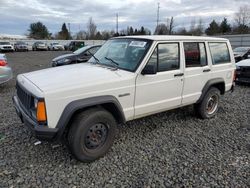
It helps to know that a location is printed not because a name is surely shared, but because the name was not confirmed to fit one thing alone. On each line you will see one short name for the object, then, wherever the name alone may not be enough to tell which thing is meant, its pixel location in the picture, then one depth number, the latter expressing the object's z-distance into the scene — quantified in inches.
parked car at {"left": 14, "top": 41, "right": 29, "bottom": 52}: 1341.0
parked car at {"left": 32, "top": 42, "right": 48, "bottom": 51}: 1441.9
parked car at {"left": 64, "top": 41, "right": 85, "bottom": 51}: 1148.6
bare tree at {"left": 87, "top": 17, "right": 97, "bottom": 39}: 3110.0
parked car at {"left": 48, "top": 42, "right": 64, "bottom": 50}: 1503.0
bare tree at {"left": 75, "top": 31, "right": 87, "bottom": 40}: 3014.3
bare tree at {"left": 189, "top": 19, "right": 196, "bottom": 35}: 2688.2
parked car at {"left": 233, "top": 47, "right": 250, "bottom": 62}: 528.9
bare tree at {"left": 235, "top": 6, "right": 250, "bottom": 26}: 2485.5
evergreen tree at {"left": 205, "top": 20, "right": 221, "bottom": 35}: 2567.2
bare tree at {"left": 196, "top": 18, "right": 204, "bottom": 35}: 2639.3
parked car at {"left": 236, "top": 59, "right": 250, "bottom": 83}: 343.3
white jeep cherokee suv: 117.7
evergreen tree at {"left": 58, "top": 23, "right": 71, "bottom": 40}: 2842.3
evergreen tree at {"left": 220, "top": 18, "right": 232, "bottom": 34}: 2538.4
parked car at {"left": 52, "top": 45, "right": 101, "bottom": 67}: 419.2
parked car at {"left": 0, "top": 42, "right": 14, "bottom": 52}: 1192.5
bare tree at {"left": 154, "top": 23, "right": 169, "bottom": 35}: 2320.9
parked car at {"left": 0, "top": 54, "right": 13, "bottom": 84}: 280.7
